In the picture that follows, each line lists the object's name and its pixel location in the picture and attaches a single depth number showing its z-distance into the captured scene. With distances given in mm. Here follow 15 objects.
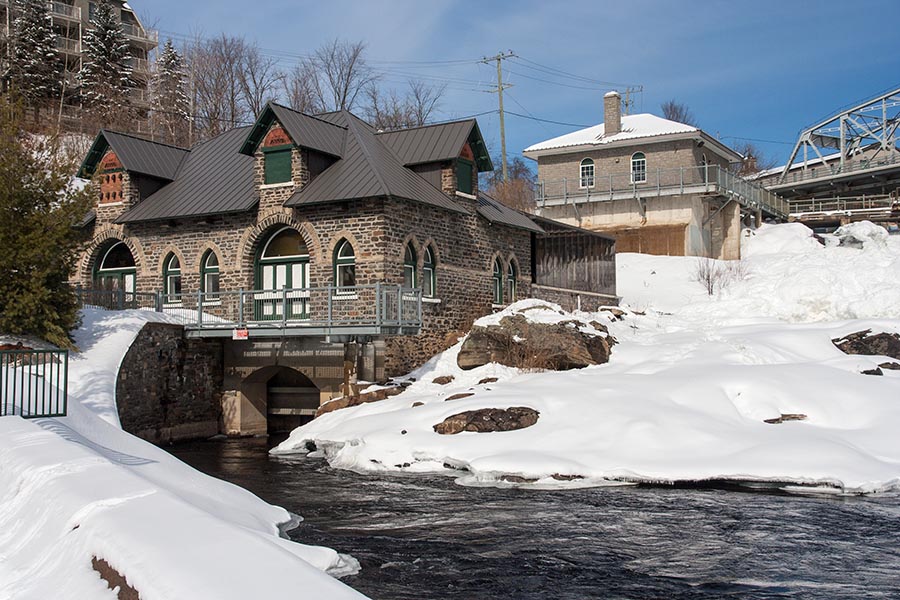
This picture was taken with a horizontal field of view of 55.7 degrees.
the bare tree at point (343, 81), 52531
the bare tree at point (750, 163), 80188
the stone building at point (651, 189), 42281
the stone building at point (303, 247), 23781
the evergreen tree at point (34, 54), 50312
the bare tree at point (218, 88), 51472
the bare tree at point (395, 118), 54469
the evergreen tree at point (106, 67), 52969
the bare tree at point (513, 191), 57375
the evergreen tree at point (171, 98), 52375
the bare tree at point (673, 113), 81881
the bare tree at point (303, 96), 52312
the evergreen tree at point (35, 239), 19688
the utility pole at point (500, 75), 56250
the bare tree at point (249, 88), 52219
